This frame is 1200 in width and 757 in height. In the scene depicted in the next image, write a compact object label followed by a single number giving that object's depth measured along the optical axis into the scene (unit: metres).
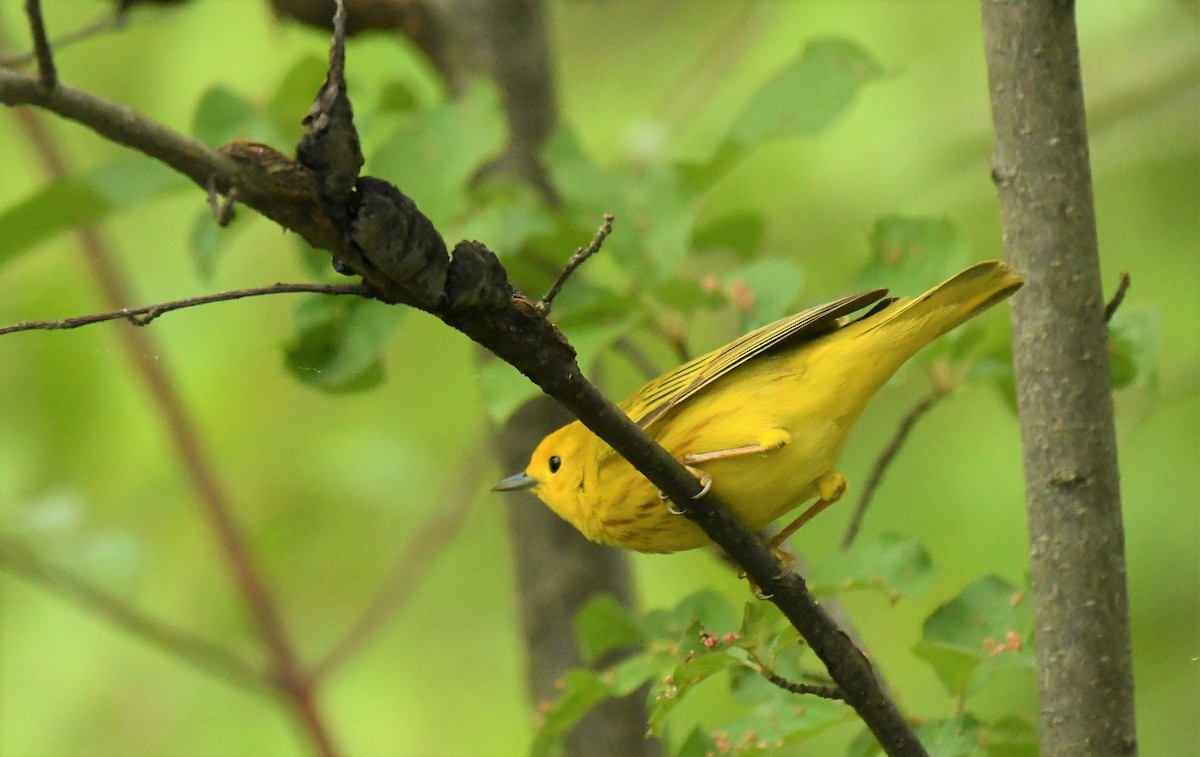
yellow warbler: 5.51
